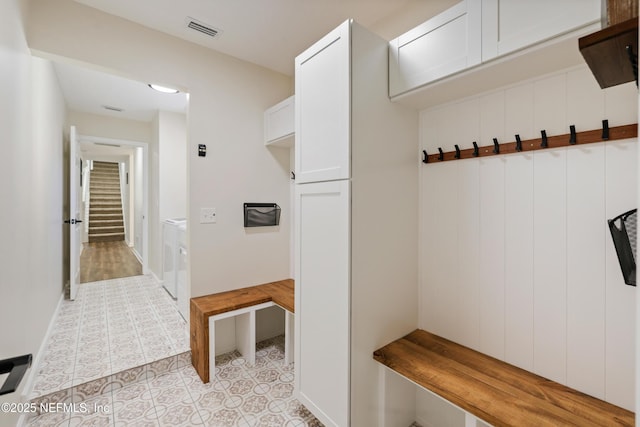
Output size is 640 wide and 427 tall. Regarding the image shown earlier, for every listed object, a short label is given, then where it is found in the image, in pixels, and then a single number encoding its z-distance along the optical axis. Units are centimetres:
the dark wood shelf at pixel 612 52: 67
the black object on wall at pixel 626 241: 103
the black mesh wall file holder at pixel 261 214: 258
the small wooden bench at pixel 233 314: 206
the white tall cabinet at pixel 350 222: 139
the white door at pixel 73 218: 334
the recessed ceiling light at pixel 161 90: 310
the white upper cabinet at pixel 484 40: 101
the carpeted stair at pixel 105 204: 860
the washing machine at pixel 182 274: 288
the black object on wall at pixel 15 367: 74
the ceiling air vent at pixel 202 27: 202
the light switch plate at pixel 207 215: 234
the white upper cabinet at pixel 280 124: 233
